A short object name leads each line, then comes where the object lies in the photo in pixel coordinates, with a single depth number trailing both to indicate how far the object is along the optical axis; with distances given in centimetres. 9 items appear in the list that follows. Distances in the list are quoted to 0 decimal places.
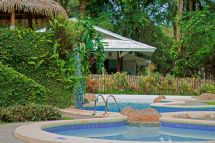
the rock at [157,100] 2216
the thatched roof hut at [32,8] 1855
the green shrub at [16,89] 1507
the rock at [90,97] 2132
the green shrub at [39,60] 1666
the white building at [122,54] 3177
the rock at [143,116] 1420
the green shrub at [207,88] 2794
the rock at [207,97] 2377
